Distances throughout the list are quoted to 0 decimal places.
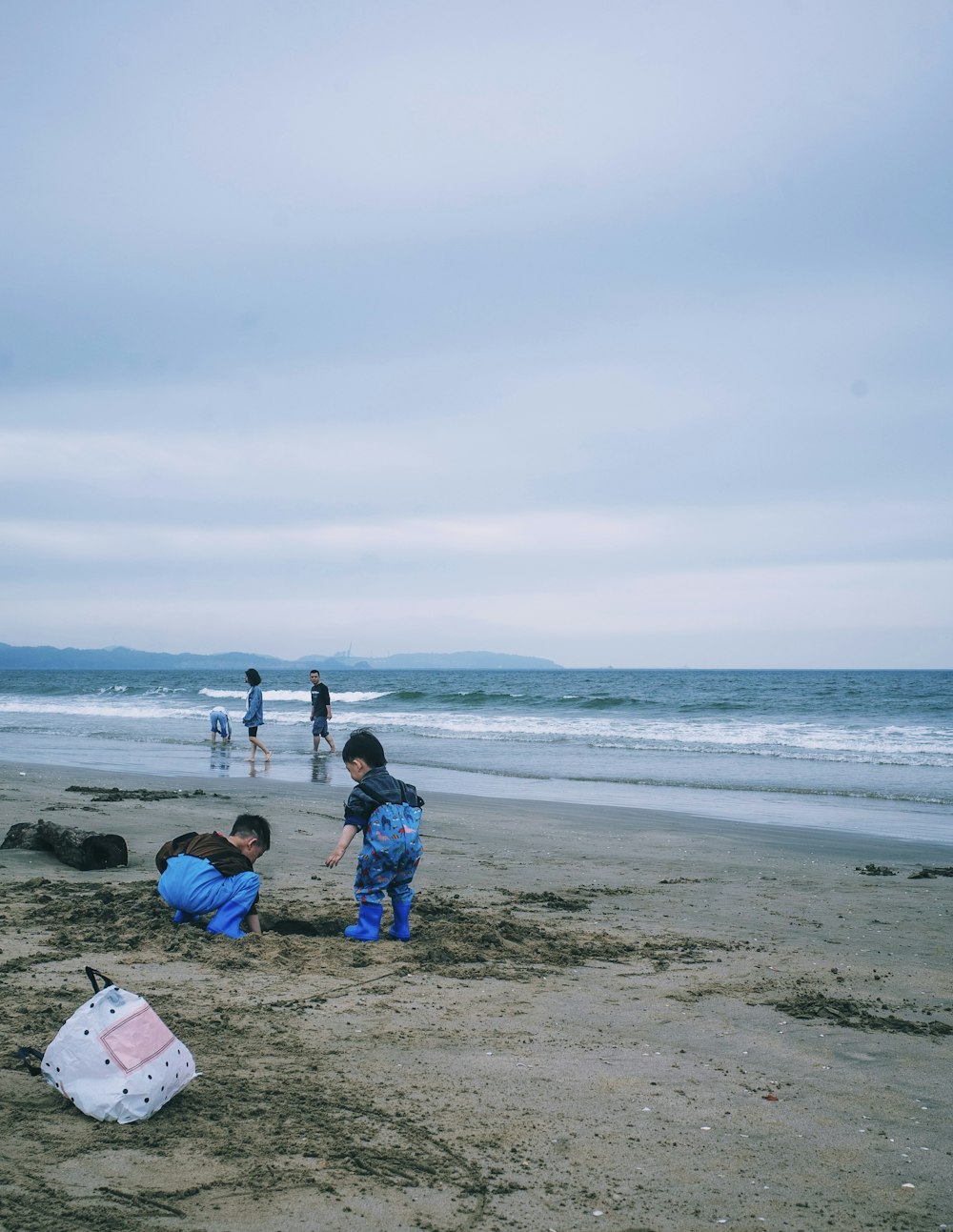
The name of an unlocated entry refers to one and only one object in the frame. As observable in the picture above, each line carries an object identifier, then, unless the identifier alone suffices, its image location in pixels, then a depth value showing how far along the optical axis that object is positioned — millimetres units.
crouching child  5859
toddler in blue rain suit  5844
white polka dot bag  3367
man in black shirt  21000
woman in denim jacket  19625
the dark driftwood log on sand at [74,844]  7965
